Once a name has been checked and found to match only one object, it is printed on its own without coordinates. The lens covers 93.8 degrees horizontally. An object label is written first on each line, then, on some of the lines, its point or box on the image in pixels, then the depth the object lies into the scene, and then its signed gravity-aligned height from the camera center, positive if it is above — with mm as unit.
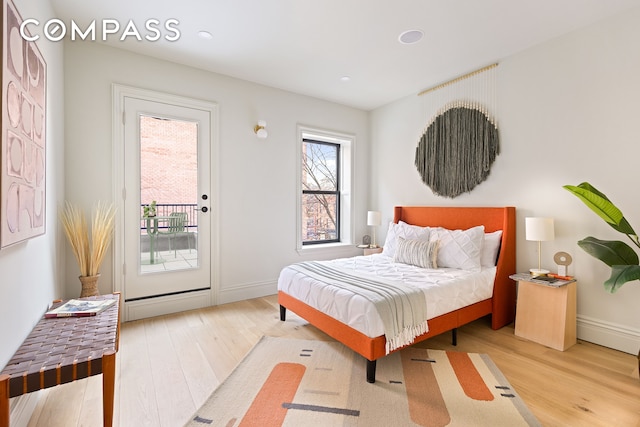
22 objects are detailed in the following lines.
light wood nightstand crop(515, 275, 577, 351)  2521 -899
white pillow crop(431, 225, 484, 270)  3039 -393
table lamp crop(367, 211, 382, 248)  4449 -109
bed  2090 -731
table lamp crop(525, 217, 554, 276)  2705 -168
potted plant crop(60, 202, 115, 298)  2596 -294
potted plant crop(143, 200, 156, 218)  3186 -2
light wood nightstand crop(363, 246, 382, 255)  4426 -596
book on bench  1849 -639
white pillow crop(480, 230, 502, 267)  3129 -406
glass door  3111 +113
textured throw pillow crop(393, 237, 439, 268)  3148 -452
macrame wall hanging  3387 +936
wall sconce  3779 +1030
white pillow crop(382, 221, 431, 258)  3619 -283
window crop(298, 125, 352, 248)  4656 +354
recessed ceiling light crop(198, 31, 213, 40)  2729 +1622
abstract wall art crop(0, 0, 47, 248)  1322 +389
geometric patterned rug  1672 -1157
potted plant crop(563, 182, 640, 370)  2136 -240
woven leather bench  1204 -673
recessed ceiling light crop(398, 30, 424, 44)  2707 +1621
